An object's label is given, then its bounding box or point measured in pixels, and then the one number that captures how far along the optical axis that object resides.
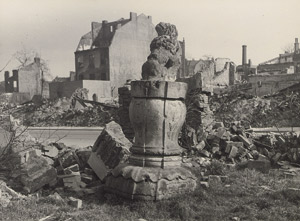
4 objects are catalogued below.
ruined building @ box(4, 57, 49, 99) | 49.22
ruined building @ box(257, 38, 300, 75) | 38.54
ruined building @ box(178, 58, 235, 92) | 36.03
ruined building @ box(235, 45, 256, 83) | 44.38
